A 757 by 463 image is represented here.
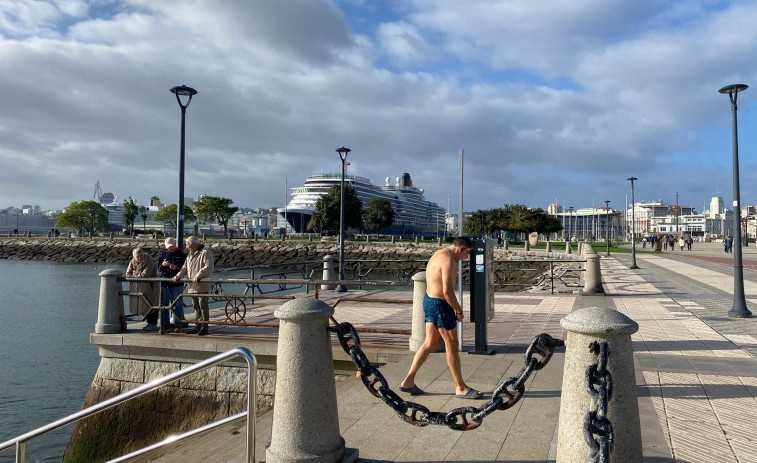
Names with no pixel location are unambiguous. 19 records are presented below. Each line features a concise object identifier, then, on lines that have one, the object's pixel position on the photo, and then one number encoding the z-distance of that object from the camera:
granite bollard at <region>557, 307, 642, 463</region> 3.02
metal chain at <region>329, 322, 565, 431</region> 3.92
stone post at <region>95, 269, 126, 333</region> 9.06
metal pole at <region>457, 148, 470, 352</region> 6.80
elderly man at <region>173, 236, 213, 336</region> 9.11
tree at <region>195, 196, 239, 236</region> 97.25
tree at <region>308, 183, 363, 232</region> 82.00
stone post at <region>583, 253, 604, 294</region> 16.16
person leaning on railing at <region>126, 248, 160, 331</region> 9.38
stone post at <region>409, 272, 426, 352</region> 7.61
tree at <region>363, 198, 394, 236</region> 90.88
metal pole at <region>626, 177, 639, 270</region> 27.91
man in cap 9.30
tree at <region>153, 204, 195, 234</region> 108.31
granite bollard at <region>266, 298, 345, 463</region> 3.72
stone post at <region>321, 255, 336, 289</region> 17.64
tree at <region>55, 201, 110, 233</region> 109.31
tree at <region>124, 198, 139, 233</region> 113.44
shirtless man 5.58
